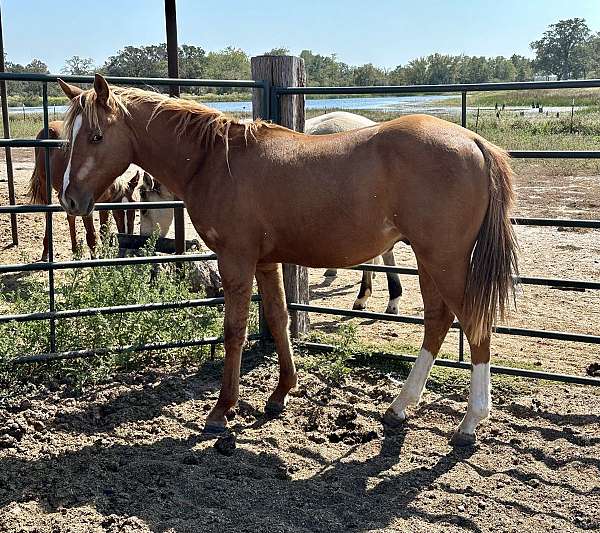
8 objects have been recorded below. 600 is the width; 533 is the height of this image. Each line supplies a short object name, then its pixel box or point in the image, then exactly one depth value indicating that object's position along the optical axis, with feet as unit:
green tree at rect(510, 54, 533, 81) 284.12
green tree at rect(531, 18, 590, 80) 307.17
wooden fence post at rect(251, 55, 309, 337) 16.89
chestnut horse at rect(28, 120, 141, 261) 25.87
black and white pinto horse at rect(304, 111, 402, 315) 20.75
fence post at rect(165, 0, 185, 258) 18.83
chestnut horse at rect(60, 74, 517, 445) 11.95
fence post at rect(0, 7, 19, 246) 25.09
